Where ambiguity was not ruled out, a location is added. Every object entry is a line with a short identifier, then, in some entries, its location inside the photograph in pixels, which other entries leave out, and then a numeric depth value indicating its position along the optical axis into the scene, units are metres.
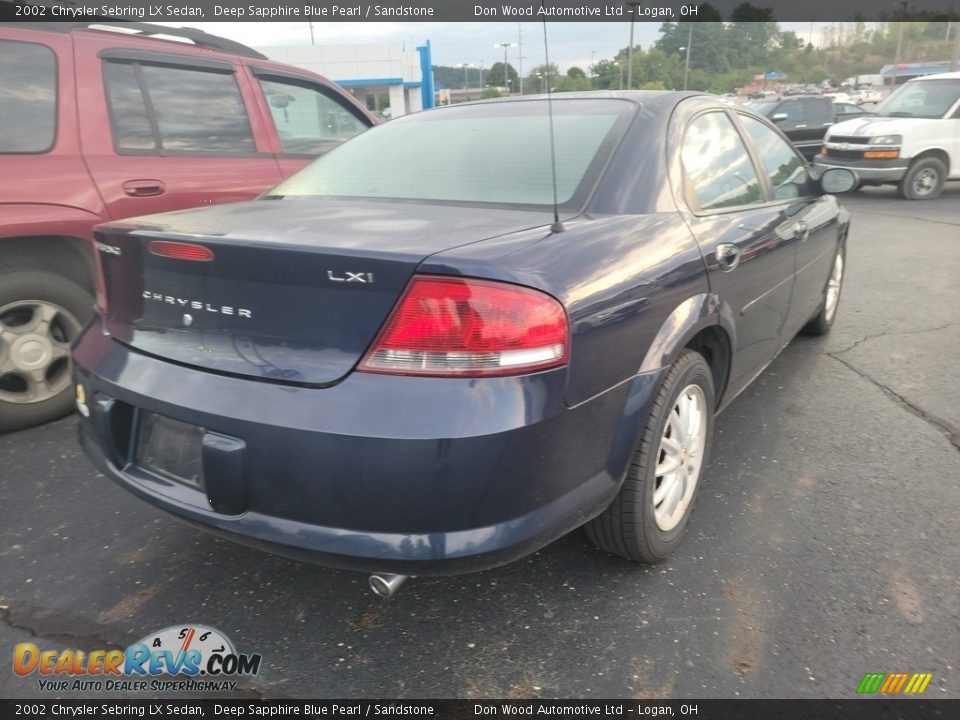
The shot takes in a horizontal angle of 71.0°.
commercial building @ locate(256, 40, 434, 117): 35.91
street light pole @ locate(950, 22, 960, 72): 19.59
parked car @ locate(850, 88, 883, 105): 43.52
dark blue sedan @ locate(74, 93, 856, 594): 1.62
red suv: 3.14
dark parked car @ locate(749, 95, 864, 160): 14.67
